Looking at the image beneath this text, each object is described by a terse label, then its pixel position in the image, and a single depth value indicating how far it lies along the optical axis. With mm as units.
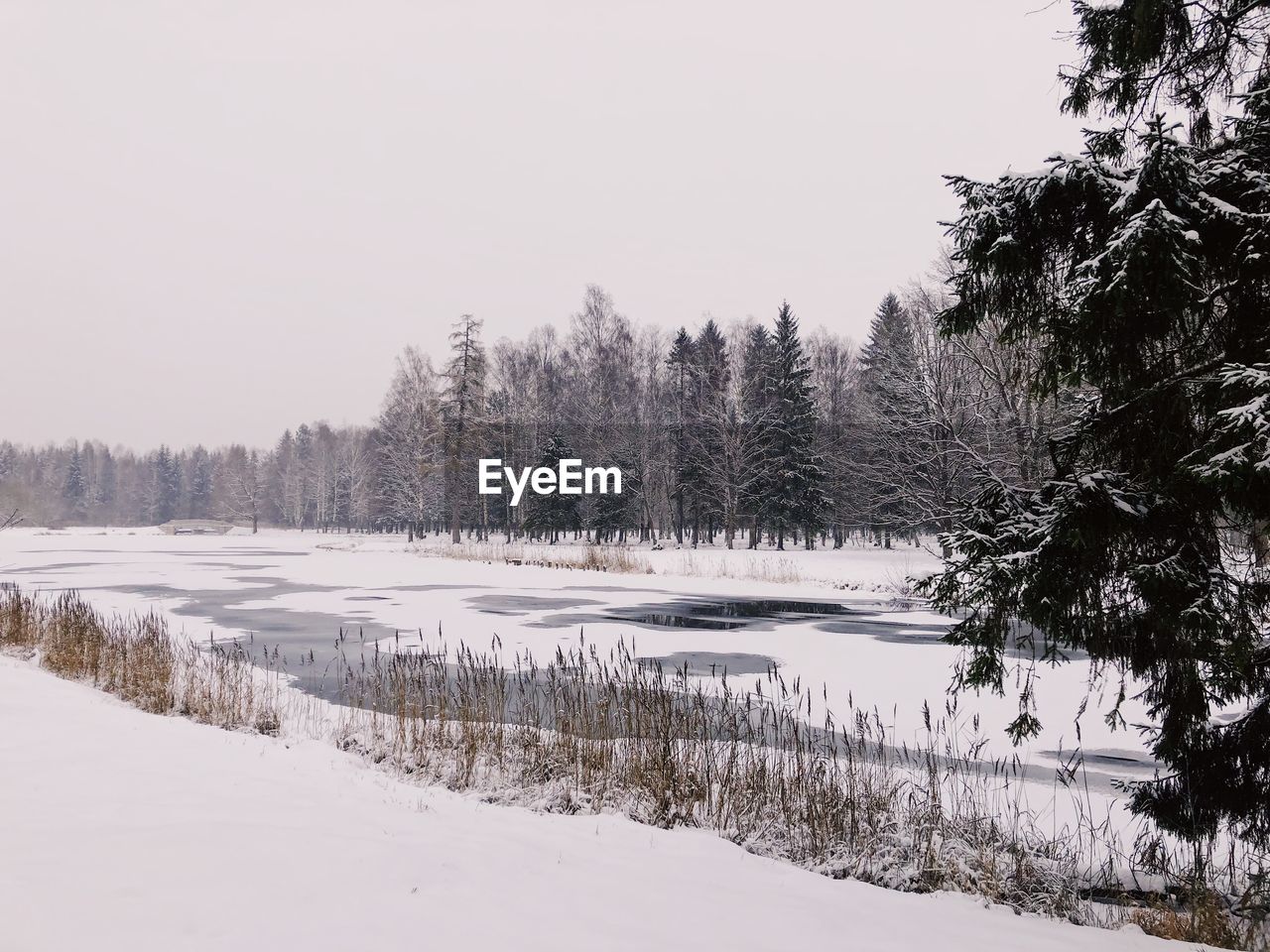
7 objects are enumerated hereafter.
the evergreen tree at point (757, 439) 41500
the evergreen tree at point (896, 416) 23578
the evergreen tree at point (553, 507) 46312
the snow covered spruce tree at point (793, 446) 43250
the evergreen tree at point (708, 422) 41469
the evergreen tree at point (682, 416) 45469
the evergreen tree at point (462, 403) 45688
